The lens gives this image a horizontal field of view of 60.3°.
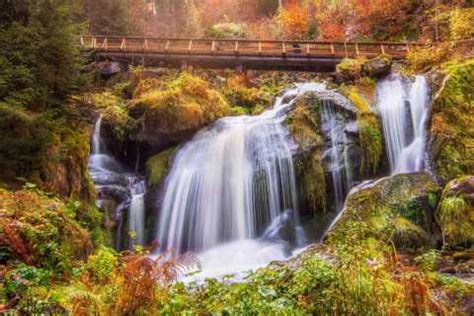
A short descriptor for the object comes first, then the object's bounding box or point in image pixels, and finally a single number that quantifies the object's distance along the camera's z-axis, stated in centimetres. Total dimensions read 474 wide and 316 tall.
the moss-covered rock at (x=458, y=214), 751
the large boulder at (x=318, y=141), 1031
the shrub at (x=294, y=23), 3041
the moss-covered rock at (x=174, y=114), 1245
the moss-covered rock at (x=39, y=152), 687
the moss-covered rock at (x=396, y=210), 780
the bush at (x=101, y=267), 534
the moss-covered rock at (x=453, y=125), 947
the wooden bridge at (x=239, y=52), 1809
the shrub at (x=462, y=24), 1683
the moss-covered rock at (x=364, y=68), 1329
